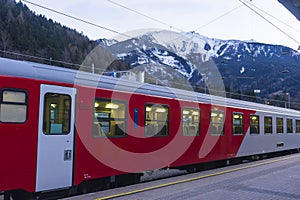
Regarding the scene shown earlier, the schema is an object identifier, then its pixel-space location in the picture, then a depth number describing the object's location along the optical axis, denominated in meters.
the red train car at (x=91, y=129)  6.32
